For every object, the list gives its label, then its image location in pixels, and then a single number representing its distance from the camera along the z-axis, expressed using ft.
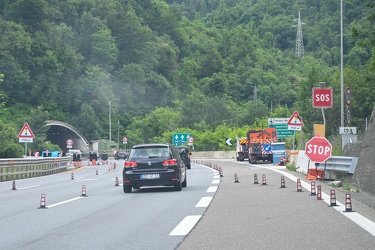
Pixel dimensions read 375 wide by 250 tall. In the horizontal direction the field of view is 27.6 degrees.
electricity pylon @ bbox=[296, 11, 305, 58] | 562.38
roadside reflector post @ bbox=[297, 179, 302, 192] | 68.25
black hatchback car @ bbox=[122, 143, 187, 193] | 73.51
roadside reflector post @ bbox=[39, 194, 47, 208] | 57.72
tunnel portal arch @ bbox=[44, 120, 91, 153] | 361.45
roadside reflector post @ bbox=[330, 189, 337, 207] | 50.92
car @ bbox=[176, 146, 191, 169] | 151.74
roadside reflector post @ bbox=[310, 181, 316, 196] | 63.40
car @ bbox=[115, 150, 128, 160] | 302.90
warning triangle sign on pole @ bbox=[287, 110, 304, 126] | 130.00
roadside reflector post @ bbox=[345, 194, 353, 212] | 46.83
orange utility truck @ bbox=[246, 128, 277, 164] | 193.16
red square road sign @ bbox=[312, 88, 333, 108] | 114.21
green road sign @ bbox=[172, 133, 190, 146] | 300.61
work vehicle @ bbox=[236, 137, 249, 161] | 219.82
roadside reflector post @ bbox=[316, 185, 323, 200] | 58.59
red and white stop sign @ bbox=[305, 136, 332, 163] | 82.99
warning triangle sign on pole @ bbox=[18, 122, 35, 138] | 136.92
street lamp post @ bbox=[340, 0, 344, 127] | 127.99
